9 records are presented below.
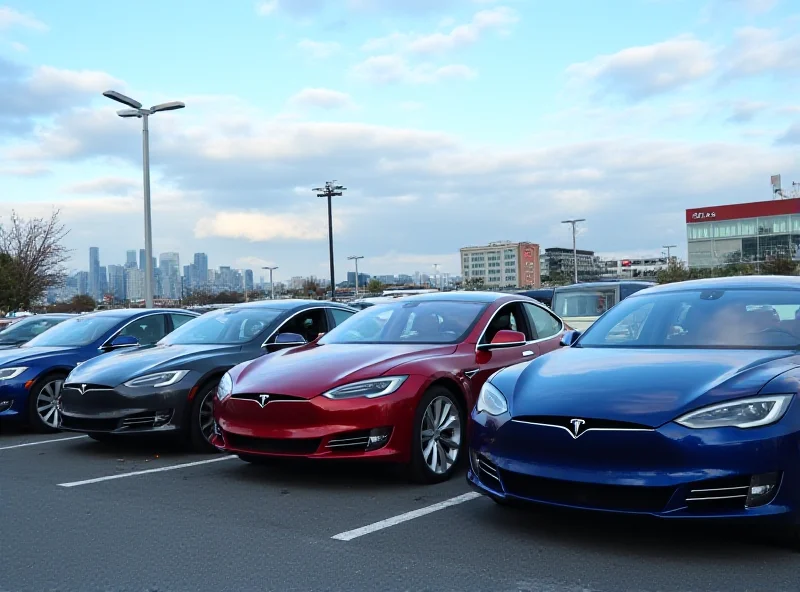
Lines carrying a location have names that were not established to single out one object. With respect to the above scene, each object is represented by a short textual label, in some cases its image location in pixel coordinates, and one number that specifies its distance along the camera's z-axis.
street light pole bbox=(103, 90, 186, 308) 21.31
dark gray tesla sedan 7.67
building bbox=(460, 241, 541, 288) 151.25
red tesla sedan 5.89
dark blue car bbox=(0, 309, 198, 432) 9.73
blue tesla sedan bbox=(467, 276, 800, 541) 4.03
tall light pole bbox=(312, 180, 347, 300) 52.96
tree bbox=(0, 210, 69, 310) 38.25
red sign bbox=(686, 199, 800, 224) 98.12
